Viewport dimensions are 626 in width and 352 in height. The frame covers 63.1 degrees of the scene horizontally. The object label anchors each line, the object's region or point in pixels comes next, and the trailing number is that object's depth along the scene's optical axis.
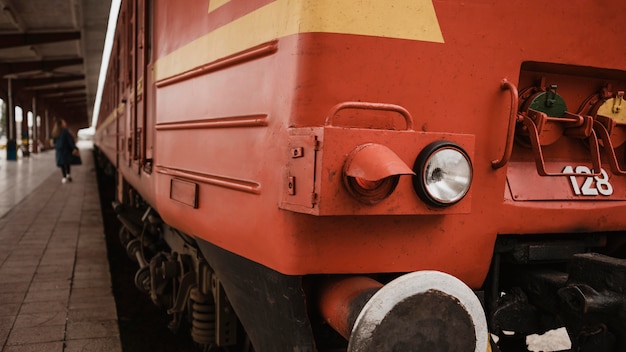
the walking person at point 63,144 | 13.23
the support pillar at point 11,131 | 23.78
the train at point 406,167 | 1.51
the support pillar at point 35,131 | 31.34
